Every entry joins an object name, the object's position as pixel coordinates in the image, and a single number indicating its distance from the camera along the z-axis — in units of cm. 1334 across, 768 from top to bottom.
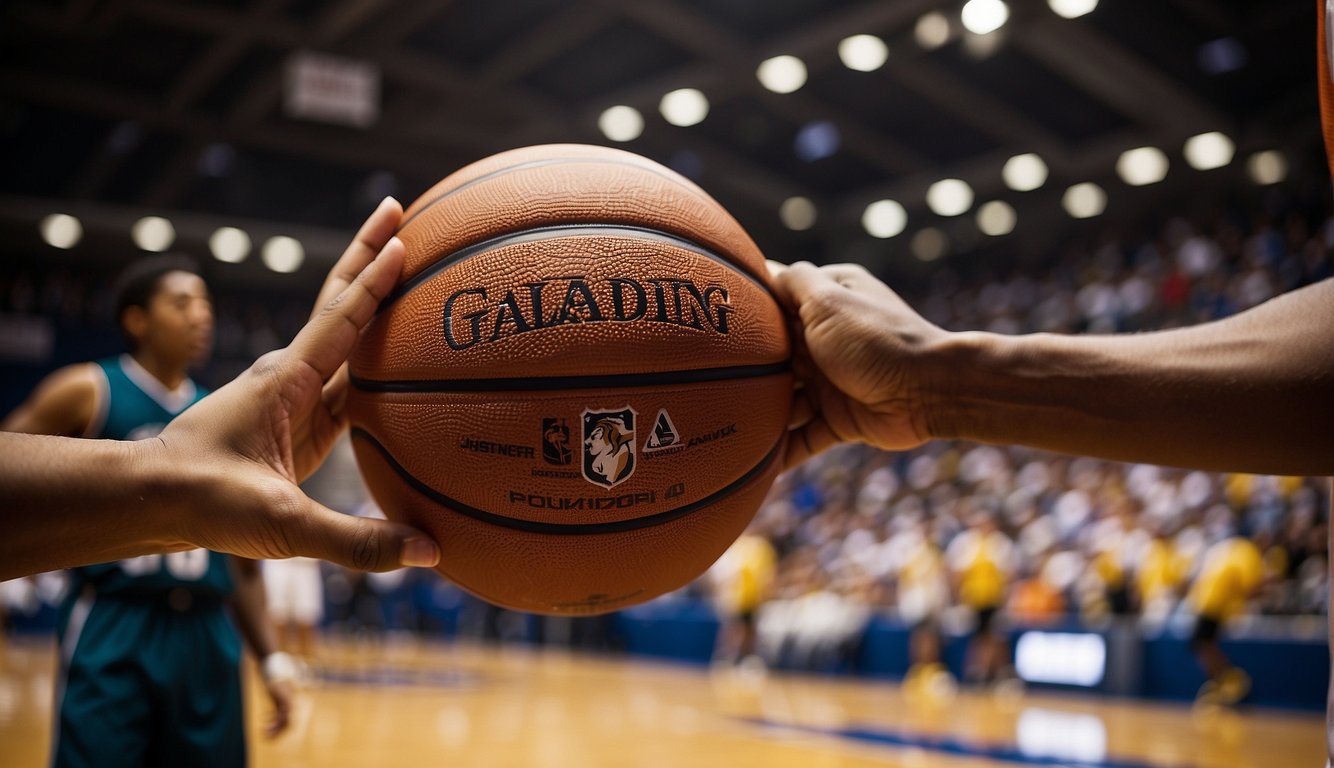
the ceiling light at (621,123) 1244
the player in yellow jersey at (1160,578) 856
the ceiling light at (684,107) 1180
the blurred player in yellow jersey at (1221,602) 763
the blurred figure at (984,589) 898
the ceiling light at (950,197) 1442
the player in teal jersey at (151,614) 229
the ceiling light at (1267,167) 1271
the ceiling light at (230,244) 1555
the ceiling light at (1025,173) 1352
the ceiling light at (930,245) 1700
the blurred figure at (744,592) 1048
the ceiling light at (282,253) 1579
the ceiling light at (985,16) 915
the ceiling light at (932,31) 988
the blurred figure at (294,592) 1045
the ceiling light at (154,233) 1523
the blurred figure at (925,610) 934
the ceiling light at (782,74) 1094
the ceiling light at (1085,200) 1448
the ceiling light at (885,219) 1556
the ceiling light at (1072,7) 898
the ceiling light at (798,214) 1587
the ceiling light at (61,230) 1506
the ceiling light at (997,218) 1550
